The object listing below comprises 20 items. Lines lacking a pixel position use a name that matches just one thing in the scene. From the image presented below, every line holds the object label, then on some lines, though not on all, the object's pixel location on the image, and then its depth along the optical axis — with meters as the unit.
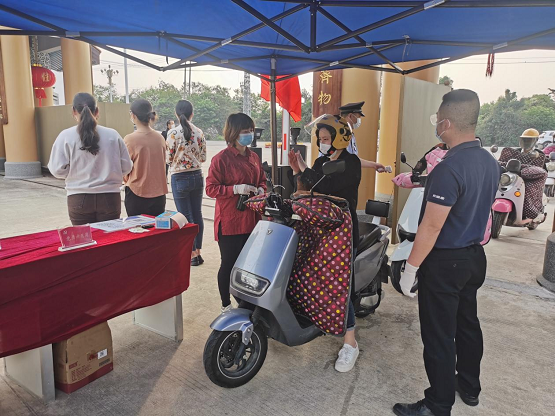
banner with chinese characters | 5.34
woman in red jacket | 2.60
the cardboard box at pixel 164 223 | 2.35
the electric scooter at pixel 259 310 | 2.00
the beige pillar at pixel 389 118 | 5.96
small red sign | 1.87
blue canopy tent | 2.61
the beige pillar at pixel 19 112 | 10.17
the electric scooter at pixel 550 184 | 7.22
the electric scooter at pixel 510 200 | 5.16
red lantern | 12.21
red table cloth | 1.67
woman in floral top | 3.70
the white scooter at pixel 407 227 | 3.16
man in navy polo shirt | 1.68
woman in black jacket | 2.30
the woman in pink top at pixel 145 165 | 3.27
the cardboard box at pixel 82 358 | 1.99
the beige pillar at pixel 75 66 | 11.67
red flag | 5.15
